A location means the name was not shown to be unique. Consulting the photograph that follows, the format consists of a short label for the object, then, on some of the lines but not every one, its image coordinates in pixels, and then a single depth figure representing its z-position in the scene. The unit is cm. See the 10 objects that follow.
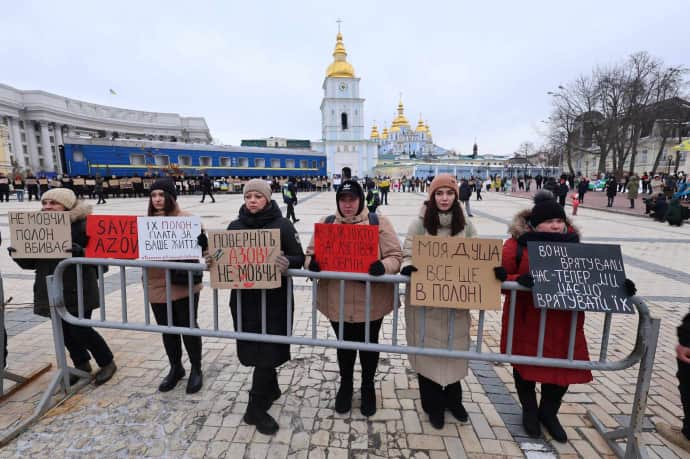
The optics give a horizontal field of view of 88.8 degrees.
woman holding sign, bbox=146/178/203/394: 288
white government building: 6259
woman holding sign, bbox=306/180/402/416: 256
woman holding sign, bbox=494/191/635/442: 234
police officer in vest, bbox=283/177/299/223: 1129
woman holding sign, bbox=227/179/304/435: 254
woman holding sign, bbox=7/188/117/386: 289
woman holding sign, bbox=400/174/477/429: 249
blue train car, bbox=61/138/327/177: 2433
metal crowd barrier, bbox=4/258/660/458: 217
